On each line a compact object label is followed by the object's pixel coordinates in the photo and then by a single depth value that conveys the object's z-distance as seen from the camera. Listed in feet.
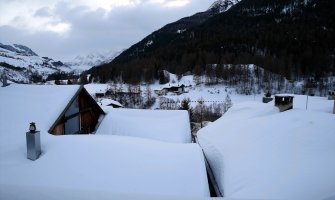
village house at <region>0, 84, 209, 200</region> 22.06
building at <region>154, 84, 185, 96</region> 243.38
